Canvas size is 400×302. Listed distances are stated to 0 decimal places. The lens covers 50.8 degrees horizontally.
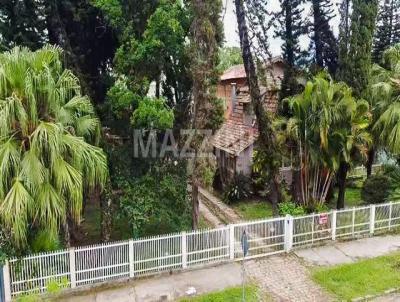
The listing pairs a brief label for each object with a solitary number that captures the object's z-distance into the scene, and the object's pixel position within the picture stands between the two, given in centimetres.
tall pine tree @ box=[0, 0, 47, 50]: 1215
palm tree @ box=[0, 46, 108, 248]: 838
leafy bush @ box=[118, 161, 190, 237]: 1133
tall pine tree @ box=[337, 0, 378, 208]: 1432
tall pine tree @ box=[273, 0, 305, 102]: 1712
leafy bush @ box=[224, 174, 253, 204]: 1667
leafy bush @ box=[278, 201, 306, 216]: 1269
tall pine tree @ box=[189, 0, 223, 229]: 1076
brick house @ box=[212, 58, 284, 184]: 1703
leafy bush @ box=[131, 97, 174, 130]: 1053
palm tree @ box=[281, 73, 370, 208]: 1270
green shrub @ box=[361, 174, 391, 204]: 1530
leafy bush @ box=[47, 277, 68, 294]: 888
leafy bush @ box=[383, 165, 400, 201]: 1476
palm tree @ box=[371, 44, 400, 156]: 1402
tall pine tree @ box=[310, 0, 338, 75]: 1753
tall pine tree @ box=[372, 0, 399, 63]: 2309
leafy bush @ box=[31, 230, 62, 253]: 941
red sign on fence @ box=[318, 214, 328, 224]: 1223
